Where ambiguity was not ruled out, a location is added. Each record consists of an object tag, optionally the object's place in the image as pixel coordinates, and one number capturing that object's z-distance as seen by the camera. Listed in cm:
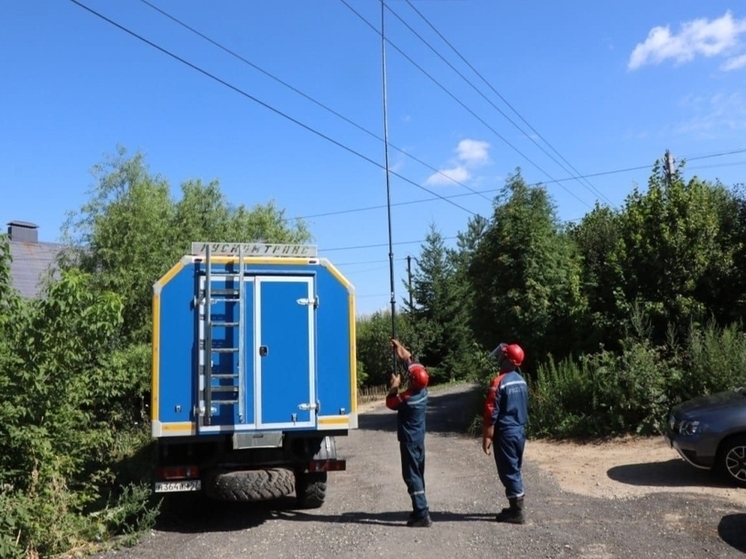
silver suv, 844
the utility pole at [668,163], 2521
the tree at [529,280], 1493
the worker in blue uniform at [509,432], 714
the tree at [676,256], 1364
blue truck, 738
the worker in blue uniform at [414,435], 725
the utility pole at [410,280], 3309
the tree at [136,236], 1559
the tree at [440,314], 3192
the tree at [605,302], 1399
